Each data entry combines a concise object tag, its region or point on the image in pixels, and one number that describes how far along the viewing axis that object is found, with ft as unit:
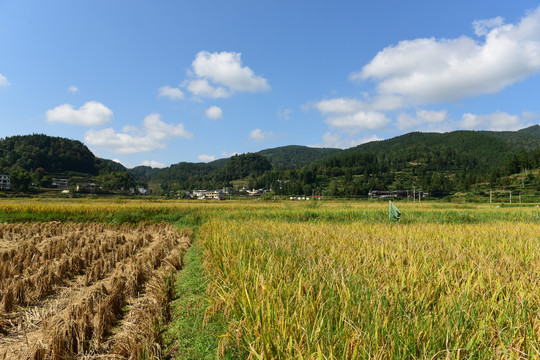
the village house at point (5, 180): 291.87
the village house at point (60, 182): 342.05
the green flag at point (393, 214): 44.34
